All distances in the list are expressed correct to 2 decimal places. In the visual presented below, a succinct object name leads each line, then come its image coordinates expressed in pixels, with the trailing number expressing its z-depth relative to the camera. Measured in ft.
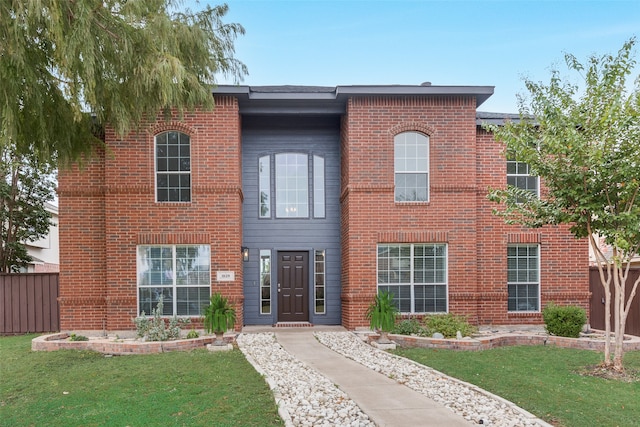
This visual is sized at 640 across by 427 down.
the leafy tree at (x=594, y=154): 25.59
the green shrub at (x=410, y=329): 37.08
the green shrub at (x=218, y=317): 33.99
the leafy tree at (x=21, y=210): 57.00
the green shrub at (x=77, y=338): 36.78
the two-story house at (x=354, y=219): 40.09
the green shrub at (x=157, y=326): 35.65
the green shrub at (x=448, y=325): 36.01
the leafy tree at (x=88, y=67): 15.24
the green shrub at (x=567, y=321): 36.24
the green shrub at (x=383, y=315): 34.80
